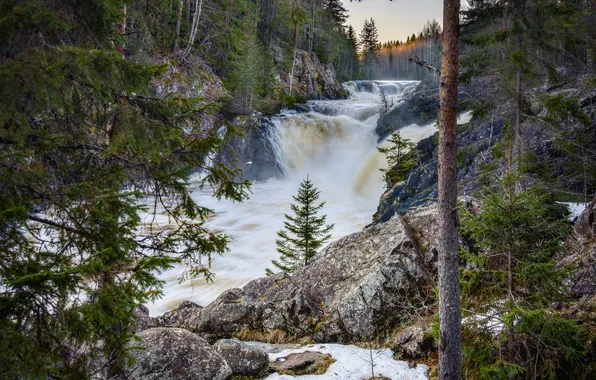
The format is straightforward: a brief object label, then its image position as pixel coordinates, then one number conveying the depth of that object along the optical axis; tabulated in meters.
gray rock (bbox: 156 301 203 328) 9.27
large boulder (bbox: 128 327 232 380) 5.62
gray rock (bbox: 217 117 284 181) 29.97
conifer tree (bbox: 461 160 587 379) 4.59
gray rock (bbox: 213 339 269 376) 6.16
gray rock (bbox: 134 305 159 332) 8.50
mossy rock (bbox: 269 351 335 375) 6.18
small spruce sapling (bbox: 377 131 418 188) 19.38
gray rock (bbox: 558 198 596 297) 5.69
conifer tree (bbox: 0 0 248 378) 2.68
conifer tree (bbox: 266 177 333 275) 12.94
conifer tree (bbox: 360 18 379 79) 79.81
